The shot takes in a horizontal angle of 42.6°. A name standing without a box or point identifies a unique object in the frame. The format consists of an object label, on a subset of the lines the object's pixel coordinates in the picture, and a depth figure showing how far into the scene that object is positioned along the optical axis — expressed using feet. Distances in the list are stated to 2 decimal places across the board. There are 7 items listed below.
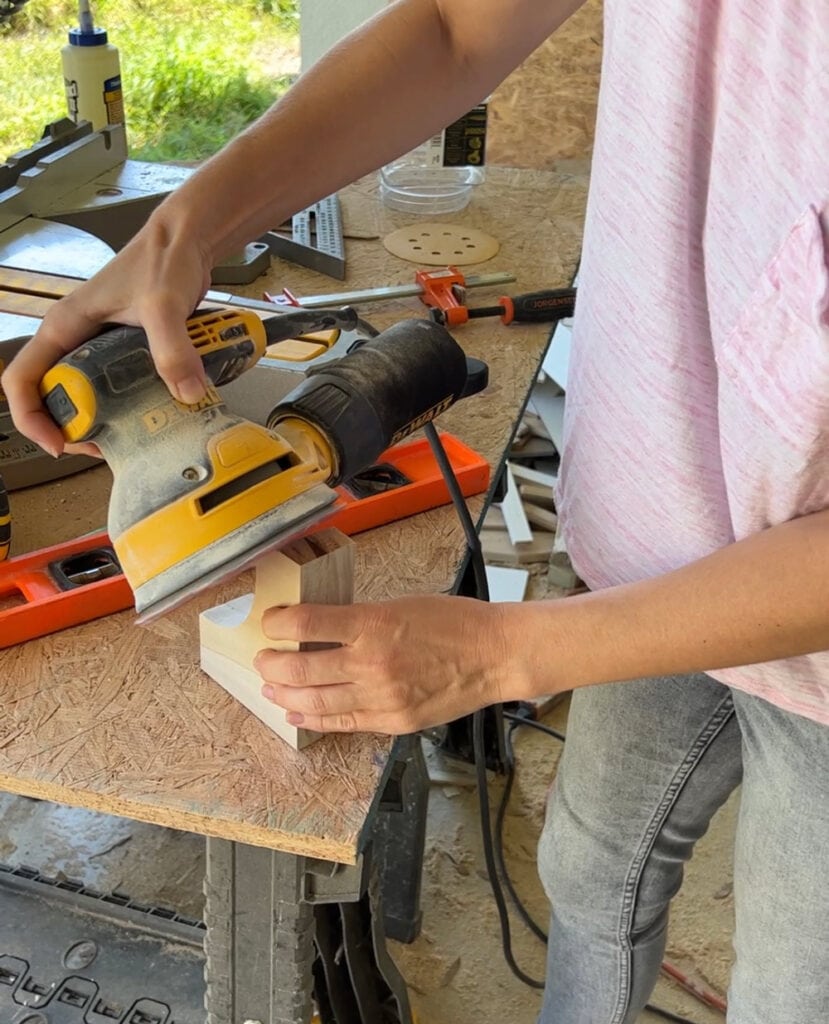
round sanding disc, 4.57
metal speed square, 4.41
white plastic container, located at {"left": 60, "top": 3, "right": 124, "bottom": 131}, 4.66
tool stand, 2.53
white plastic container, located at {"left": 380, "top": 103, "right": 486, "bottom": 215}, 5.02
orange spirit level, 2.65
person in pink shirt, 2.02
